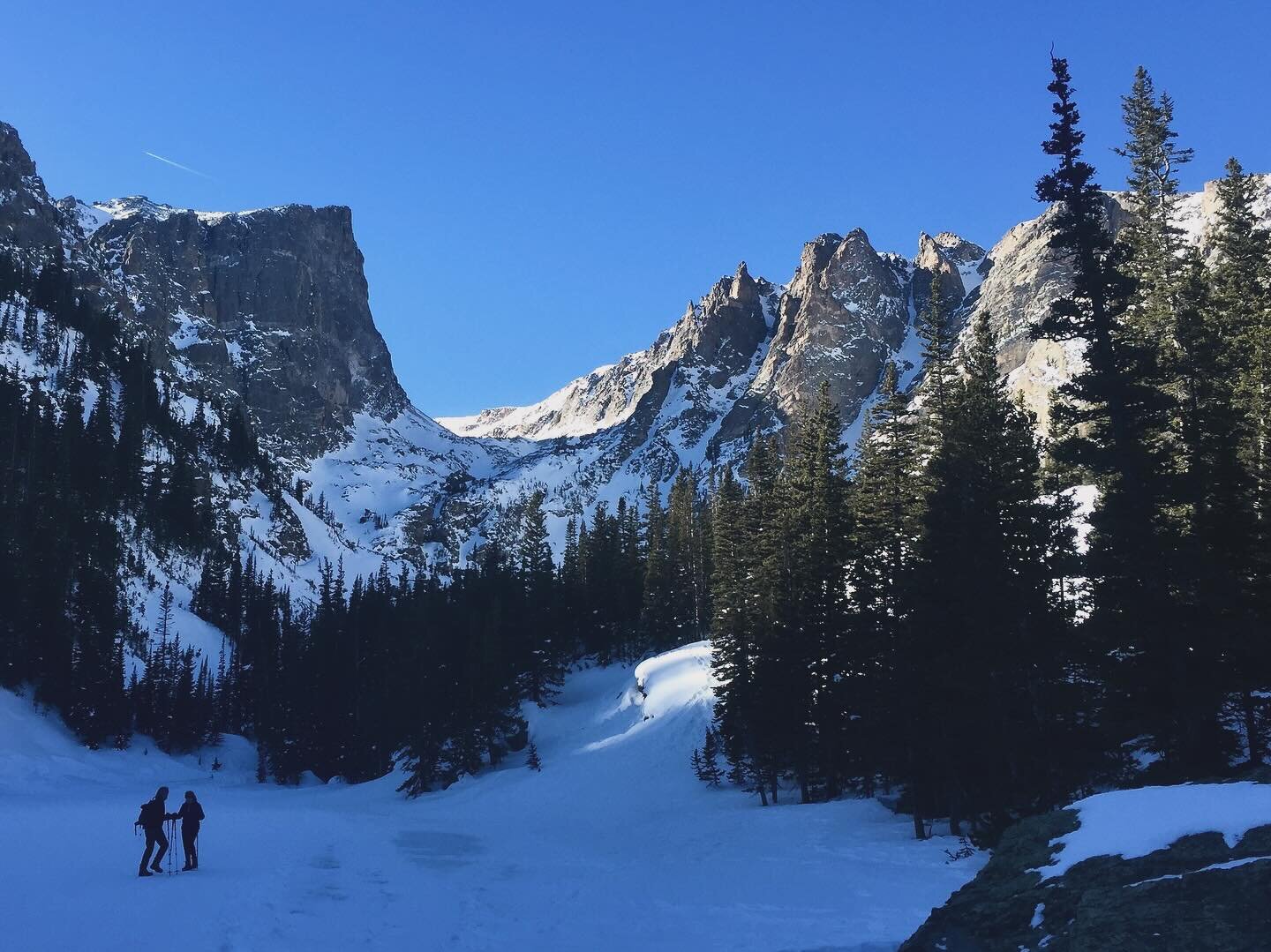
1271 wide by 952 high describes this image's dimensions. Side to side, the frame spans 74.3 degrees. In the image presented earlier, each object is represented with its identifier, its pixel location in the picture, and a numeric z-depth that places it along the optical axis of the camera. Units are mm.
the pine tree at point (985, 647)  21484
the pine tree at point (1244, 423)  19312
